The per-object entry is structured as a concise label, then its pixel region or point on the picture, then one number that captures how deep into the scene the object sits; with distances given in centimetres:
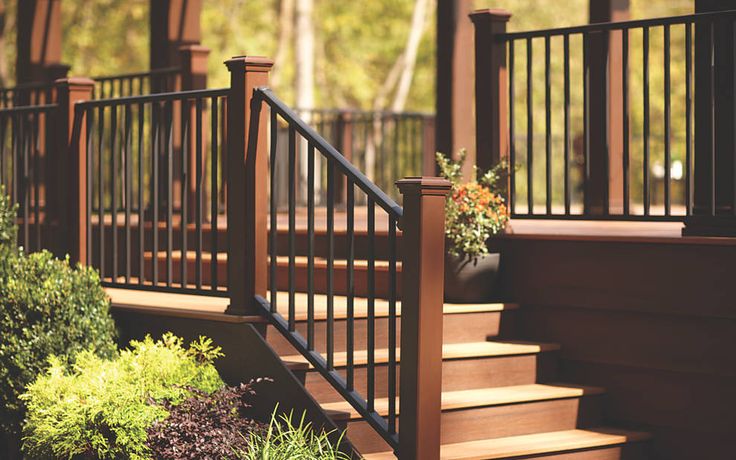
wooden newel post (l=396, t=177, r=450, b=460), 477
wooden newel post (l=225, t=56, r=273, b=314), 571
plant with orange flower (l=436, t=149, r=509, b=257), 625
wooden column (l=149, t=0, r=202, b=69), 926
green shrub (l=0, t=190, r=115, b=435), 593
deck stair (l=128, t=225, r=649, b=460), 543
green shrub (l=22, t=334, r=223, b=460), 518
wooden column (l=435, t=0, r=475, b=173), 772
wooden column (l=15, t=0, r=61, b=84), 1134
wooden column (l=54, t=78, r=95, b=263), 680
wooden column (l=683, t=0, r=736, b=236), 562
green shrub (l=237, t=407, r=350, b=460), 492
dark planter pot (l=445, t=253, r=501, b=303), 634
